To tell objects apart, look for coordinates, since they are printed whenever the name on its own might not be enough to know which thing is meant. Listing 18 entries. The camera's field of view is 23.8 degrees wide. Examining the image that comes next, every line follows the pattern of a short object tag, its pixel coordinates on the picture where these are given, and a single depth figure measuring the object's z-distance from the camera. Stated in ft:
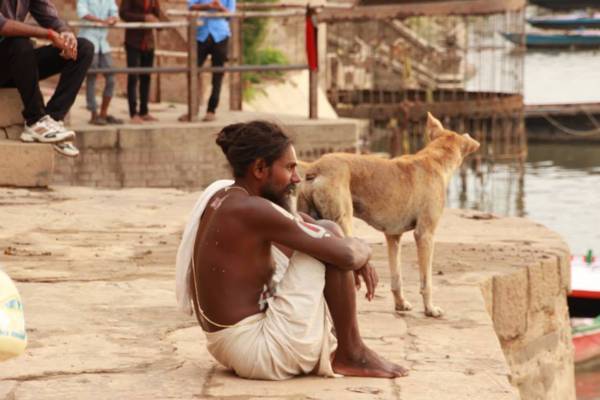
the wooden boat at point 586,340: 55.06
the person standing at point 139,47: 49.26
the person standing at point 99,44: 47.62
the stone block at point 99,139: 46.19
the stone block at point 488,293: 27.76
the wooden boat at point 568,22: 237.98
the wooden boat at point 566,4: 253.24
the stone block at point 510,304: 28.68
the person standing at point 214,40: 50.42
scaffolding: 81.97
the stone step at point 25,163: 37.14
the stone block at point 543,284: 29.78
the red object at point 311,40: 50.01
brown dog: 23.76
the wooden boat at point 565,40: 230.11
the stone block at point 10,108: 37.11
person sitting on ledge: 34.96
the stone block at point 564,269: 30.96
